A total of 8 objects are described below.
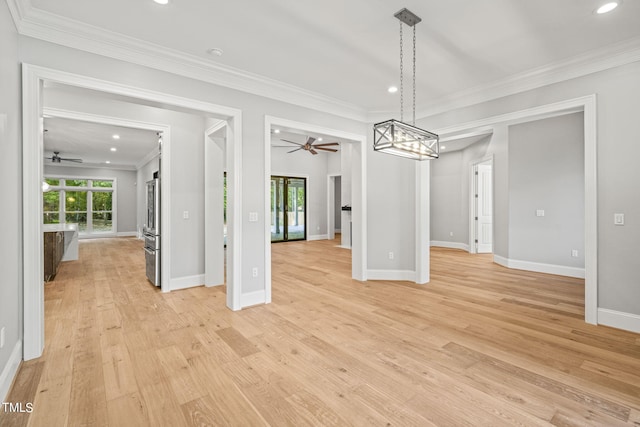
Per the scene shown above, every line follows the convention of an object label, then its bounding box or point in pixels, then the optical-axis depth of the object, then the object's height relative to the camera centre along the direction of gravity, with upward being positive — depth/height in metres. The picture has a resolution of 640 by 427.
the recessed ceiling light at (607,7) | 2.40 +1.66
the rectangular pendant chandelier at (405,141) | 2.67 +0.68
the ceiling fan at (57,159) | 9.35 +1.82
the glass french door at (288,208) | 10.39 +0.18
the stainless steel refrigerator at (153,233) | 4.55 -0.31
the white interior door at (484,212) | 7.90 +0.00
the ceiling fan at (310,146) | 7.83 +1.78
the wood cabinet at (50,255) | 5.11 -0.71
